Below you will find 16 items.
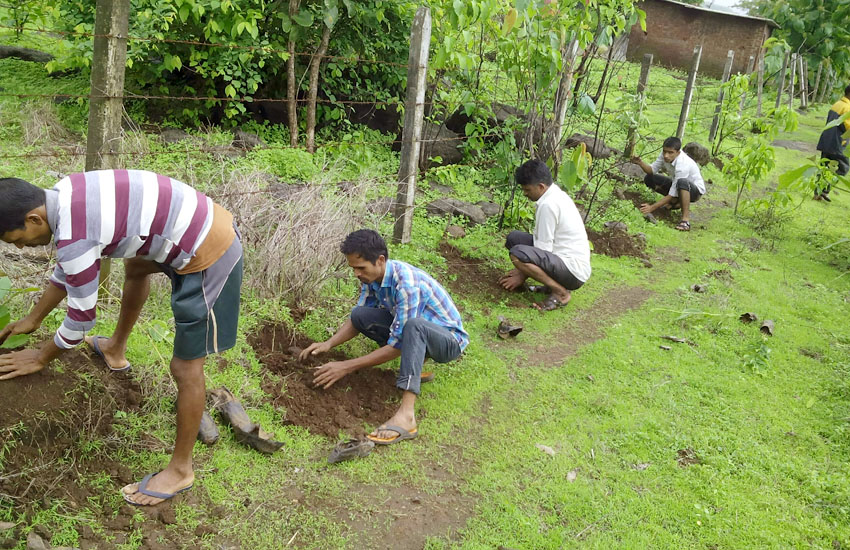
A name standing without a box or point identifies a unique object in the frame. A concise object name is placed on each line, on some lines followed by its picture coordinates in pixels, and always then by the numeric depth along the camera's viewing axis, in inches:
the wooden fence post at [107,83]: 119.5
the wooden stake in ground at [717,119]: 451.5
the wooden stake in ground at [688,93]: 371.2
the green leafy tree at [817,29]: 620.1
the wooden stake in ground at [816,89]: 649.5
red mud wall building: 716.7
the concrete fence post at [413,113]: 195.9
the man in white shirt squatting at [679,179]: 297.3
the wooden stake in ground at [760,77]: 413.8
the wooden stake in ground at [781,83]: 480.7
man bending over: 84.1
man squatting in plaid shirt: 132.6
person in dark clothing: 320.5
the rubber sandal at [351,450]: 123.1
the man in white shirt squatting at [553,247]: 198.4
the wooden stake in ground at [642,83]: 349.7
